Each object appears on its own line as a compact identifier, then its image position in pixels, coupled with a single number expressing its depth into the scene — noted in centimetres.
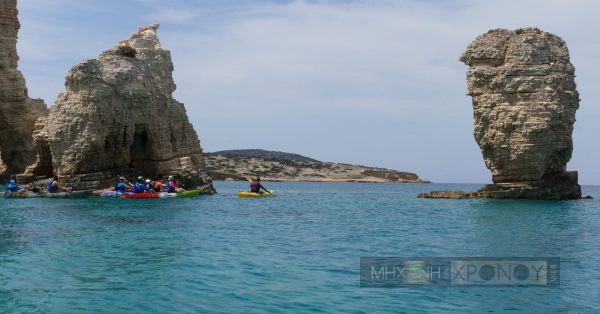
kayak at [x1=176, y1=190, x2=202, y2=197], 4272
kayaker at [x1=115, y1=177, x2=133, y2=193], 4109
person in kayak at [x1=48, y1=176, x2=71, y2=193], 4106
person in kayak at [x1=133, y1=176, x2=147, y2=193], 4074
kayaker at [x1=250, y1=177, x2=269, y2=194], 4791
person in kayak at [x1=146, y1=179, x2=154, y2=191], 4178
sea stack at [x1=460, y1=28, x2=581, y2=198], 4409
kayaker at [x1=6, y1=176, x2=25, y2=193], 4050
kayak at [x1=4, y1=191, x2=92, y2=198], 4050
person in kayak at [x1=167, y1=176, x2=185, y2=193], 4259
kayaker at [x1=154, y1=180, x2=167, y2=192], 4218
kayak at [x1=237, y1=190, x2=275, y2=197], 4665
